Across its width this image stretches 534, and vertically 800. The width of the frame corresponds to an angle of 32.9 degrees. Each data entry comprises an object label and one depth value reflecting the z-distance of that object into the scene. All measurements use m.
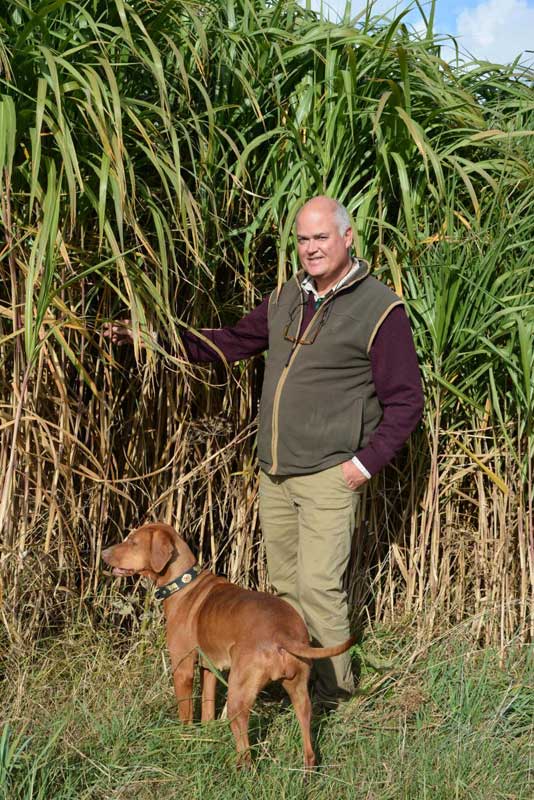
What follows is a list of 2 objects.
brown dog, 2.78
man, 3.24
